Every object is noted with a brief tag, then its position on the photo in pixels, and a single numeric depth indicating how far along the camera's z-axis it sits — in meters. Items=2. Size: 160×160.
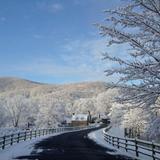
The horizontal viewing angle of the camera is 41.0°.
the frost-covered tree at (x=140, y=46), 7.41
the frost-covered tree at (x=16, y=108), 66.11
